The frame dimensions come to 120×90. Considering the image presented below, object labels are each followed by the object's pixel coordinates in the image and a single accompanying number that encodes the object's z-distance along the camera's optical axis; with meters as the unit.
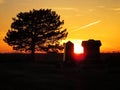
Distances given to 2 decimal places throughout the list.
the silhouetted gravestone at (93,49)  35.59
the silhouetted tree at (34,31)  48.69
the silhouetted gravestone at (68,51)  35.25
